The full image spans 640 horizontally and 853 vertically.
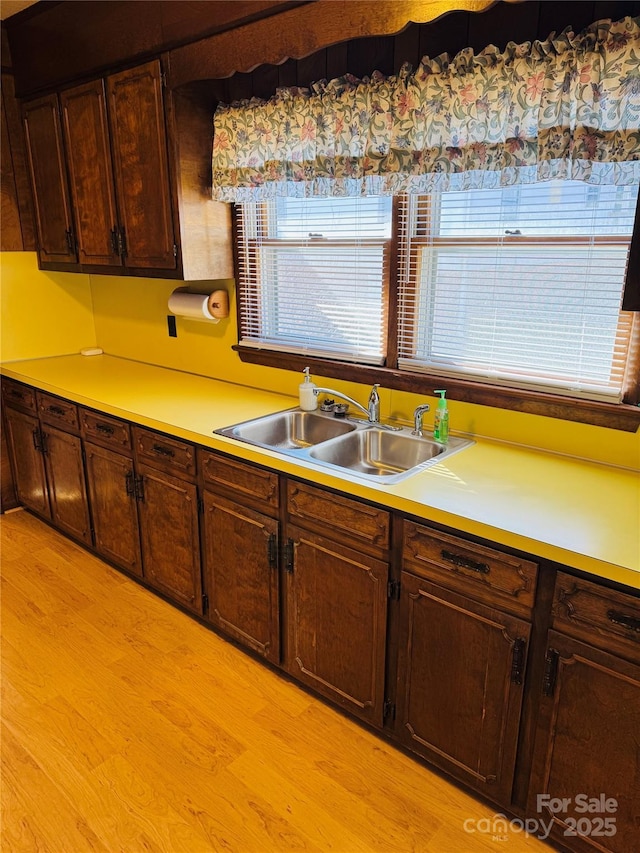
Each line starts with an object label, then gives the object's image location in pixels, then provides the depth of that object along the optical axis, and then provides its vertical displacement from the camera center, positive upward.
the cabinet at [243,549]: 2.15 -1.09
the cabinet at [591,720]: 1.40 -1.12
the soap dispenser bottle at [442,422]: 2.14 -0.60
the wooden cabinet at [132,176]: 2.57 +0.32
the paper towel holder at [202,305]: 2.90 -0.27
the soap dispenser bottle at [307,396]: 2.53 -0.60
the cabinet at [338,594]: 1.87 -1.10
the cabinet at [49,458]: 3.07 -1.11
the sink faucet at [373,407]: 2.35 -0.60
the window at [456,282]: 1.87 -0.13
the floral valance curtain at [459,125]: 1.65 +0.38
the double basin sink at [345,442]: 2.17 -0.72
